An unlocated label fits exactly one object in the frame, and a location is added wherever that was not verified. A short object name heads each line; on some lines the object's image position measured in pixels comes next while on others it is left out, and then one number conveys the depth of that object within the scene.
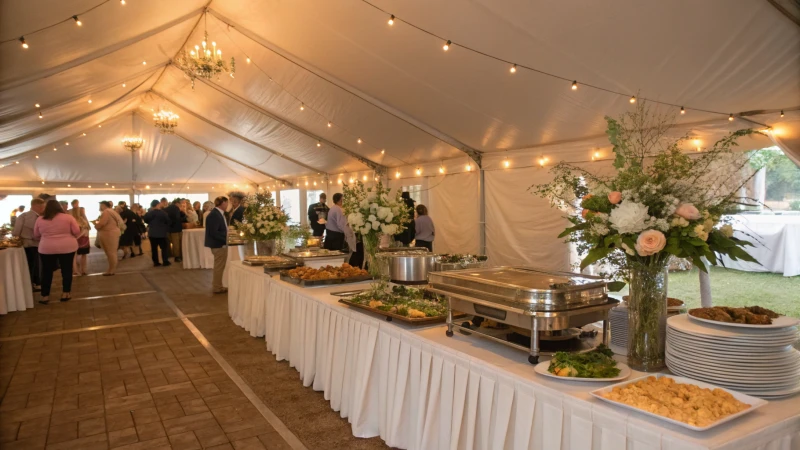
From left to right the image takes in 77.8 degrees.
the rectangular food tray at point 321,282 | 3.66
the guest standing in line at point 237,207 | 6.99
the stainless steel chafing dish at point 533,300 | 1.78
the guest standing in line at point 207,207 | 10.45
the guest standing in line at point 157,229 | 9.84
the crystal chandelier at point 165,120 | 10.24
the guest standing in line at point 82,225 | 8.73
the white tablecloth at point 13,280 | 5.91
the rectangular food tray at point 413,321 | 2.40
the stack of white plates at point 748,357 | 1.47
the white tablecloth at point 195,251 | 9.84
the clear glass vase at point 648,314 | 1.77
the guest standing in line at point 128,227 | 11.27
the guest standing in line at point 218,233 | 6.62
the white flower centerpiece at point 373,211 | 3.26
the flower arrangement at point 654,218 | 1.64
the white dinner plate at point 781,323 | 1.46
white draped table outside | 7.59
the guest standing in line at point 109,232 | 8.82
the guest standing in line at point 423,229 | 7.43
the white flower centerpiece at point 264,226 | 5.43
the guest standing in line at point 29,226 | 6.70
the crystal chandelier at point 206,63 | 5.96
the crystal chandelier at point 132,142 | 12.57
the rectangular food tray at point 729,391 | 1.29
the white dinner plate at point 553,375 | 1.66
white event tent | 3.83
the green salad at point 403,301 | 2.53
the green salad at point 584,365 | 1.66
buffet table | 1.38
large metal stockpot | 3.35
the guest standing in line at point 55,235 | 6.11
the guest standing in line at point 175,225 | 10.55
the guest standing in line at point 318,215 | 9.27
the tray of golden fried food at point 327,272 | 3.76
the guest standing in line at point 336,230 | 7.14
